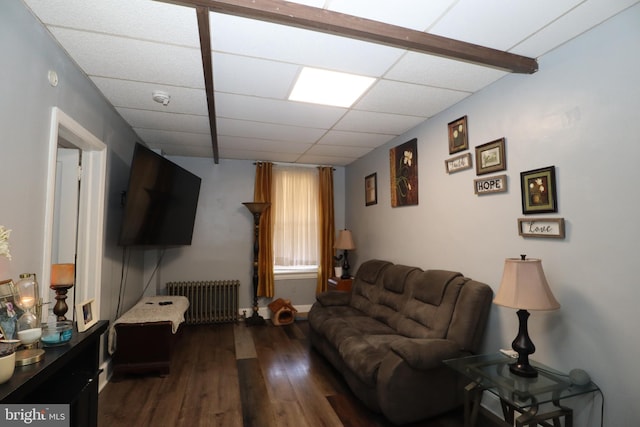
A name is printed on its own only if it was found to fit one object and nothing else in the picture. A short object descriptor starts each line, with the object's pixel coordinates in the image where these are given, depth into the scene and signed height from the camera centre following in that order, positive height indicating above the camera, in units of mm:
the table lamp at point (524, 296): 1781 -386
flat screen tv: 2809 +318
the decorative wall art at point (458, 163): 2686 +585
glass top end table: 1638 -867
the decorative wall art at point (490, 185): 2336 +342
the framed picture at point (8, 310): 1244 -302
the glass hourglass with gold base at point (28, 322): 1234 -367
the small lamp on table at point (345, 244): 4668 -193
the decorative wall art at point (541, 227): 1939 +7
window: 5145 +206
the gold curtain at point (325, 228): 5203 +51
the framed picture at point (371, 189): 4355 +583
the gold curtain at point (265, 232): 4910 -1
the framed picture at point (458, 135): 2725 +828
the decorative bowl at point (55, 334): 1403 -449
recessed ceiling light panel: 2344 +1145
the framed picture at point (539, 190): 1988 +249
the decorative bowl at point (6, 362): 1046 -426
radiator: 4578 -989
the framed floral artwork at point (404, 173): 3428 +647
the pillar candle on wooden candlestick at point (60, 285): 1669 -265
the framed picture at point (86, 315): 1665 -435
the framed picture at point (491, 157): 2357 +554
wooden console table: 1104 -701
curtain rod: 5182 +1107
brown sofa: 2166 -907
